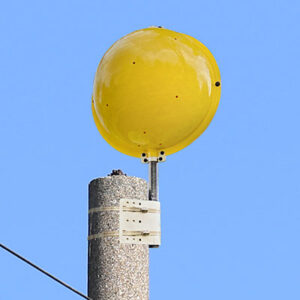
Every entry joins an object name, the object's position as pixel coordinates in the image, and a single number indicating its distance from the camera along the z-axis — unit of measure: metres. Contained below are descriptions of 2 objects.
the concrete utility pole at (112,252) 18.41
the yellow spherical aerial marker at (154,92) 20.11
